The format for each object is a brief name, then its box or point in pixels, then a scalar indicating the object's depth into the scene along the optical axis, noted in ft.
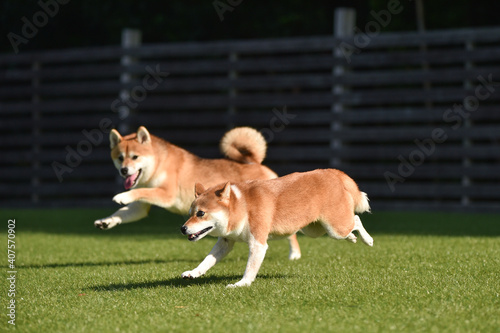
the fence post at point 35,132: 81.25
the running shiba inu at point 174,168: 41.22
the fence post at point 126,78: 78.33
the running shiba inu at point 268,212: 29.27
